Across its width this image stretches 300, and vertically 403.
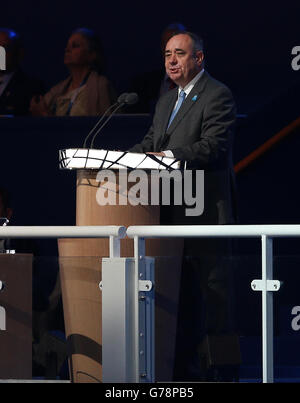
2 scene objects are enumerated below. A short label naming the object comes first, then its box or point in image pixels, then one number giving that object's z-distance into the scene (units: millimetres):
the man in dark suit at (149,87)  11453
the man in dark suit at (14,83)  11719
